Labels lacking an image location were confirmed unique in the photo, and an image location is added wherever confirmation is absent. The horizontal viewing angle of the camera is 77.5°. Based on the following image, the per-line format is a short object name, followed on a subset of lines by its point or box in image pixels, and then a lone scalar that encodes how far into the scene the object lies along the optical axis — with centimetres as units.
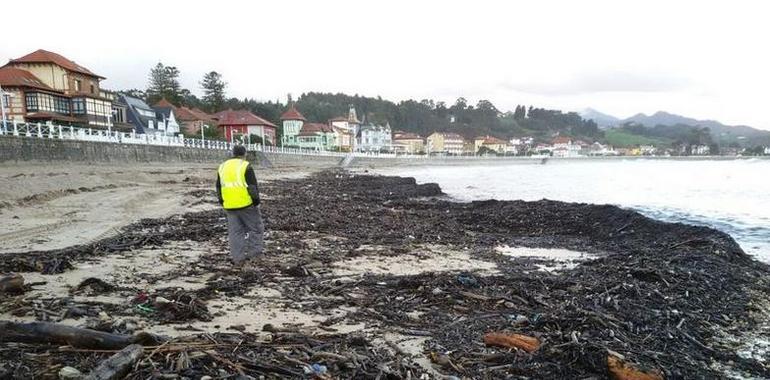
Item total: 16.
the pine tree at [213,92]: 10525
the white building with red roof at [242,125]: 7875
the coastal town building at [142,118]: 6058
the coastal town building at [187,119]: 7444
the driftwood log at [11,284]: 502
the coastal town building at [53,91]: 4344
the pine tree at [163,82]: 9719
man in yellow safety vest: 698
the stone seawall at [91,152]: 2256
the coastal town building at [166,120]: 6719
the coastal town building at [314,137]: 10494
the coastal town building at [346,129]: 11896
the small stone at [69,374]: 308
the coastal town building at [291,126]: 10700
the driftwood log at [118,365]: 304
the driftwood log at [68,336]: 354
